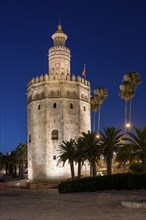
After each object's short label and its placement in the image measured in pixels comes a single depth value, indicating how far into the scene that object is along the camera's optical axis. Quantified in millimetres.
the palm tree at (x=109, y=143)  28250
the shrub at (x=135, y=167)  32303
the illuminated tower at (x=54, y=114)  43656
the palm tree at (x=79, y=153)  30458
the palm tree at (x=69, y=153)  33906
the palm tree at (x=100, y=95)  54406
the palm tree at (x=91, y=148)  29097
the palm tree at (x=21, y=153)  59250
